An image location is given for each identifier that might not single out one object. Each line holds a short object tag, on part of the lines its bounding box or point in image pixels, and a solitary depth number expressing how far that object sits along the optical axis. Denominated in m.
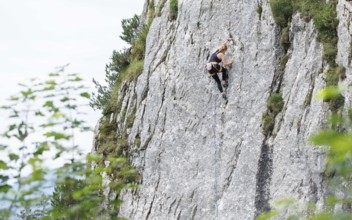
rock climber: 26.16
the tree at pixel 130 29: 40.19
